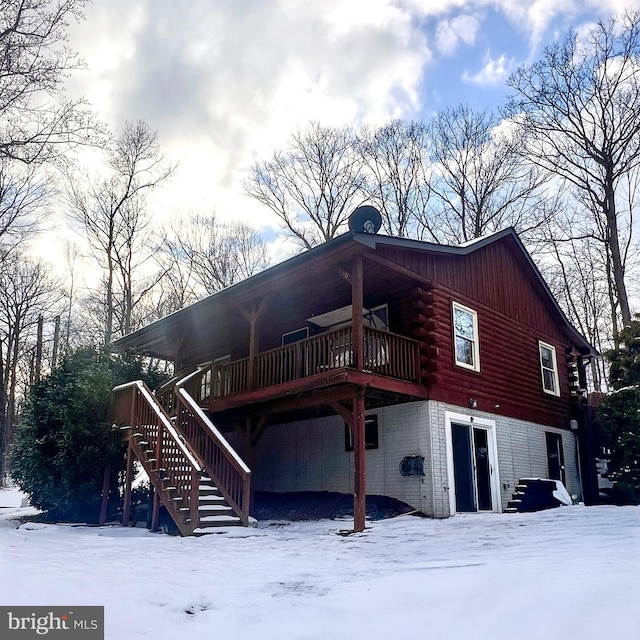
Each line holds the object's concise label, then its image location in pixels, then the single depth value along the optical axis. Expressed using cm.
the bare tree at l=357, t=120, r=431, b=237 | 2883
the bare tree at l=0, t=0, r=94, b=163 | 1279
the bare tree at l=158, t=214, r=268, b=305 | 3134
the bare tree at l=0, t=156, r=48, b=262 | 1778
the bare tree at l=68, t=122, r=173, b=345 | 2702
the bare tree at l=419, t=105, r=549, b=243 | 2678
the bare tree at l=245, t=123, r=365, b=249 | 2925
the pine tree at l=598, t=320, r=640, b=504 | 1449
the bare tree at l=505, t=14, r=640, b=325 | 2128
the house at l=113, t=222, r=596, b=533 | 1084
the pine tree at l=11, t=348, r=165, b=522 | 1232
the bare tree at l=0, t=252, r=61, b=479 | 3059
